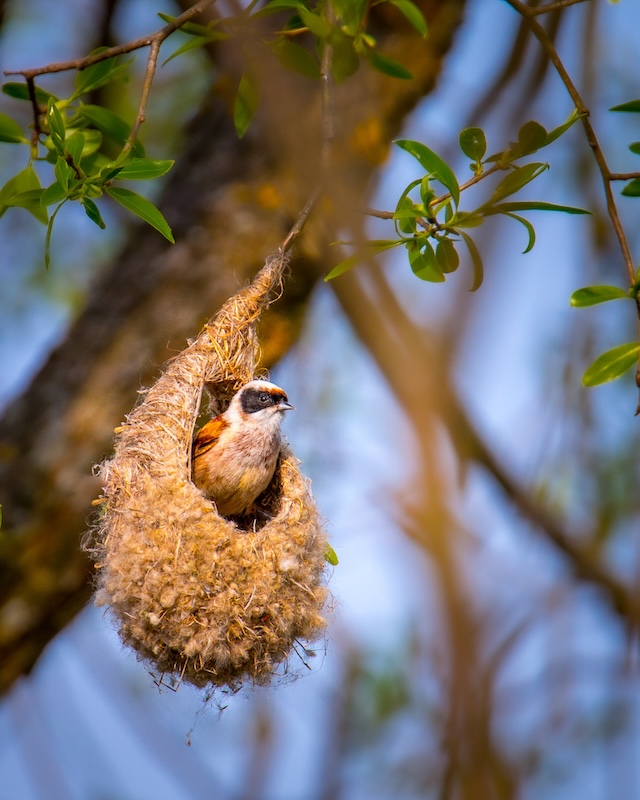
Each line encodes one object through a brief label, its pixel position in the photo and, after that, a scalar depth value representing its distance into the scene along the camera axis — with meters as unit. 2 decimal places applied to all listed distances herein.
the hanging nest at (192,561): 5.01
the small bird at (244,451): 6.24
